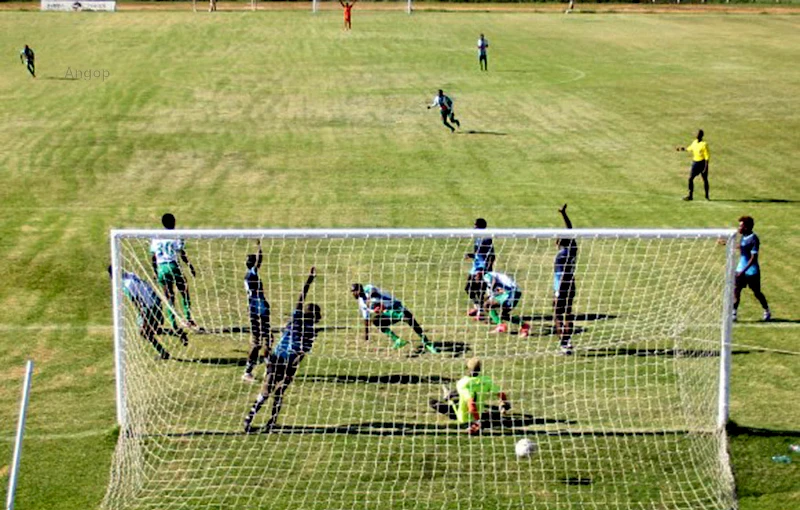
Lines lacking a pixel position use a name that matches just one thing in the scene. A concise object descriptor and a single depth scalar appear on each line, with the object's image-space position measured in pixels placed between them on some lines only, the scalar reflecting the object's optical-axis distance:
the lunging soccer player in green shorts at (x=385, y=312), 19.22
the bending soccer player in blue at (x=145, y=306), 18.67
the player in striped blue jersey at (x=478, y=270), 20.38
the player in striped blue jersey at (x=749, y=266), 20.75
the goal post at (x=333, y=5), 73.31
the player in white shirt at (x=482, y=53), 52.00
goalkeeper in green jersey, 16.58
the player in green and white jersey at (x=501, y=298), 20.16
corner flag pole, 12.55
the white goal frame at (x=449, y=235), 16.30
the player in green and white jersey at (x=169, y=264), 20.22
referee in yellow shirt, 31.00
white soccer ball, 15.91
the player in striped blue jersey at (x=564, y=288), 19.14
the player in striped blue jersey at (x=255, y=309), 18.44
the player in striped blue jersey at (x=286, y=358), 16.58
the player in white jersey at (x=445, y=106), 39.59
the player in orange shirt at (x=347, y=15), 64.31
